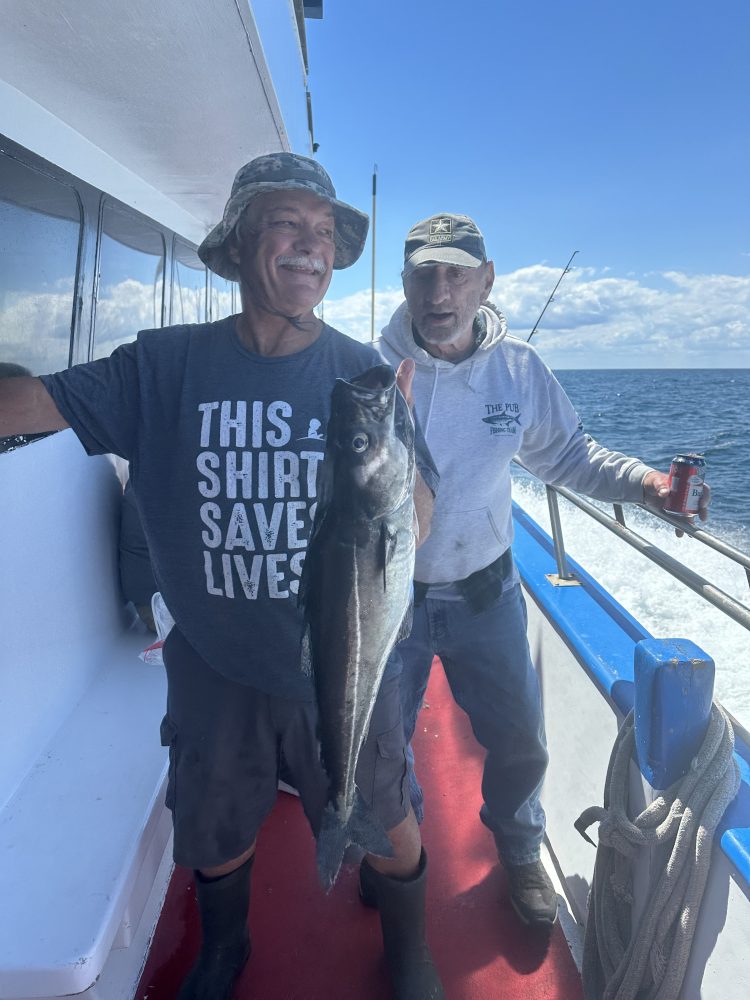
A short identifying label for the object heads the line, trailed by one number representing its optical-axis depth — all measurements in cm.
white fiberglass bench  168
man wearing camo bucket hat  165
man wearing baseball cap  229
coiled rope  165
